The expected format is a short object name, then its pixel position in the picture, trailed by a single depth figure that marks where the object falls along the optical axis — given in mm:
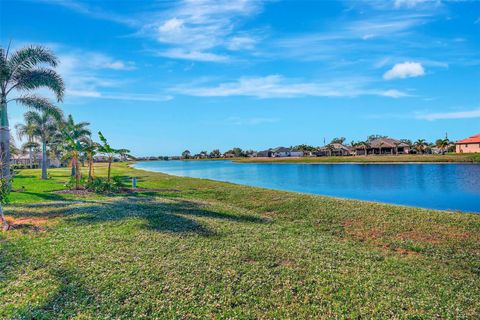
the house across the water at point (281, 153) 176500
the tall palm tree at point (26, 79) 21616
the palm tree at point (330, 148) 149000
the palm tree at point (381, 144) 122806
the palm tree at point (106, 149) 31391
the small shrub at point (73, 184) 28969
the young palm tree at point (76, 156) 28500
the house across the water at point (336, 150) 147112
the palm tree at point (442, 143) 118231
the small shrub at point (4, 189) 14140
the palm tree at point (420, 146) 120250
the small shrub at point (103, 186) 27344
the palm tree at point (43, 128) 40906
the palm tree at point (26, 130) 41734
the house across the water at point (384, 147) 119750
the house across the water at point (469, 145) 94625
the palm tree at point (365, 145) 129062
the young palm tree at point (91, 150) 31406
